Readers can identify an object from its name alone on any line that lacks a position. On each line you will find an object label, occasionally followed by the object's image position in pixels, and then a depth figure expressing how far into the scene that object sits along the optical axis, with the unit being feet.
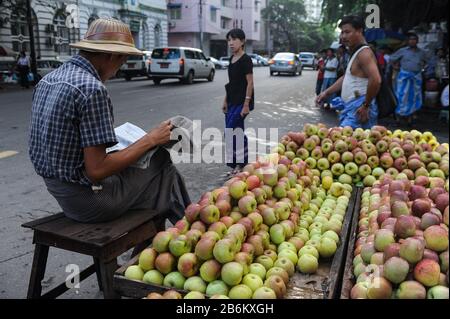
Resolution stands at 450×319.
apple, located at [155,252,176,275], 7.19
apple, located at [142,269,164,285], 7.14
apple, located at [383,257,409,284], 6.09
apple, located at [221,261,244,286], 6.77
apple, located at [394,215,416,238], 6.89
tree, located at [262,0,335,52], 222.48
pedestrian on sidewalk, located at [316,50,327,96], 46.25
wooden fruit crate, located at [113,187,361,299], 6.99
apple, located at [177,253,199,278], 6.99
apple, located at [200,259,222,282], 6.89
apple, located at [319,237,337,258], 8.08
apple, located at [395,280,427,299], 5.85
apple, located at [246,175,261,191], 9.20
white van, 66.64
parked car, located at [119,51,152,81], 77.61
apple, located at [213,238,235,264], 6.90
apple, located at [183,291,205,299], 6.42
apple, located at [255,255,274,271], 7.57
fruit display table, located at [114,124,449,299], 6.39
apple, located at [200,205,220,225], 7.87
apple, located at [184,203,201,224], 7.98
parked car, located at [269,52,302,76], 96.22
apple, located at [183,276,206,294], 6.84
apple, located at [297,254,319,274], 7.53
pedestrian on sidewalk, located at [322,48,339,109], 39.32
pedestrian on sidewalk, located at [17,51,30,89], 61.93
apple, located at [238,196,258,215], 8.39
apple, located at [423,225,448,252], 6.33
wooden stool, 7.65
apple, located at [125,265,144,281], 7.25
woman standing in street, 19.26
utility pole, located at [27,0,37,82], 66.92
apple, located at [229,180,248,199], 8.68
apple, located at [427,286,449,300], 5.62
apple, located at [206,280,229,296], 6.75
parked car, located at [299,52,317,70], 143.33
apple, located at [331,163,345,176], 12.46
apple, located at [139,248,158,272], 7.32
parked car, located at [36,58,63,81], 64.39
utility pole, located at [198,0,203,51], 154.18
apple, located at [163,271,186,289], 7.02
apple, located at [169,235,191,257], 7.25
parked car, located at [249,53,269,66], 154.30
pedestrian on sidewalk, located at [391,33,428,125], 32.81
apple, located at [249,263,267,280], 7.21
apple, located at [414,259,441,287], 5.90
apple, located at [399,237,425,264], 6.18
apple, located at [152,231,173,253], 7.39
